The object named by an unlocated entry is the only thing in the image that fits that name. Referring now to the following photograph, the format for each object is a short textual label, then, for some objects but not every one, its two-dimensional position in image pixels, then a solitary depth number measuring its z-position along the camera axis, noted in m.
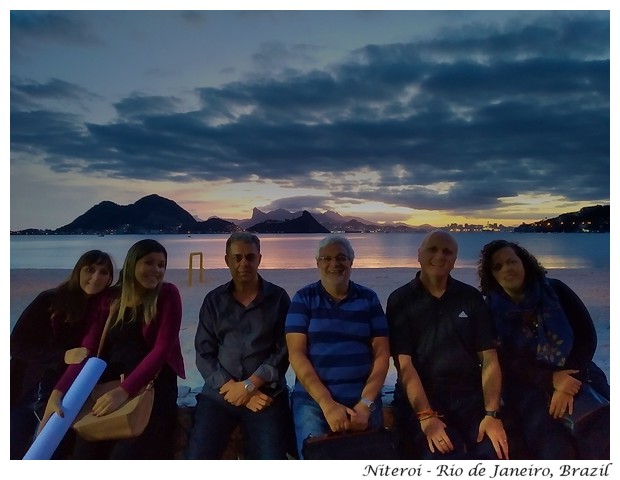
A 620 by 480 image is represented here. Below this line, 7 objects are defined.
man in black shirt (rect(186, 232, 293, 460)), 2.53
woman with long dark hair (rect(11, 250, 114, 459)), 2.70
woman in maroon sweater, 2.63
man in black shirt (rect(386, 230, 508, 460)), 2.49
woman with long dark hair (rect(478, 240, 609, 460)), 2.54
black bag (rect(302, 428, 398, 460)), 2.41
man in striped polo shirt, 2.46
